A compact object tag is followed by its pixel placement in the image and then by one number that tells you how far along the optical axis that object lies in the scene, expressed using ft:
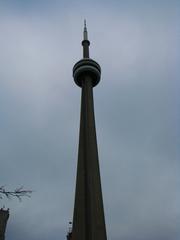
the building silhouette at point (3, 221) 190.92
